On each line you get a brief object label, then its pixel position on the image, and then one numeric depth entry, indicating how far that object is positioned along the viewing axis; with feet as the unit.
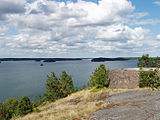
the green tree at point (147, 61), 155.53
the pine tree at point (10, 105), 197.11
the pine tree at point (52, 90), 193.88
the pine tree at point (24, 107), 128.22
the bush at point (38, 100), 224.94
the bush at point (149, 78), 73.03
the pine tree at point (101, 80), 100.54
